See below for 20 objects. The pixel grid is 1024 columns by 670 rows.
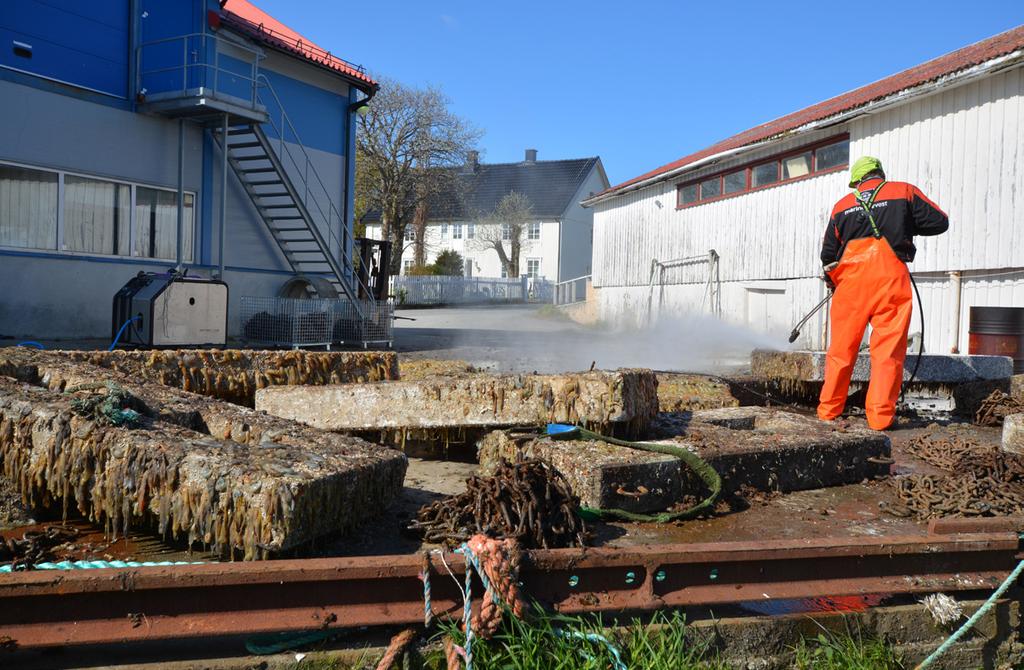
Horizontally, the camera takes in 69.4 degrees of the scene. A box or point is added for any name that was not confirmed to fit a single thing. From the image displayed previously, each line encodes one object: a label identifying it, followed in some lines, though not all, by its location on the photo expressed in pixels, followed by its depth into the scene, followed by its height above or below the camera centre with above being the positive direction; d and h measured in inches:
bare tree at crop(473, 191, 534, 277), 1930.4 +249.4
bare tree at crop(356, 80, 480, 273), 1508.4 +341.0
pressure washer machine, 404.8 -0.4
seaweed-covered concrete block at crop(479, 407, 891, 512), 152.5 -29.9
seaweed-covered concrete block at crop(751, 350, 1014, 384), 297.6 -14.5
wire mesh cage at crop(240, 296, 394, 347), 533.6 -5.7
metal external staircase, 568.7 +88.8
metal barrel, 353.1 +1.3
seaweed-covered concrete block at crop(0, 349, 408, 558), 116.6 -27.6
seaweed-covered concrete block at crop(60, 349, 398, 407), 205.9 -16.4
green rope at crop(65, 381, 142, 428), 134.6 -18.6
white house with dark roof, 1951.3 +281.0
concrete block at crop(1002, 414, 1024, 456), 205.9 -27.6
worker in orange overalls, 236.4 +17.1
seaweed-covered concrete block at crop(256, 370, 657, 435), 179.9 -20.8
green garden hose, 149.5 -33.6
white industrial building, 453.4 +110.2
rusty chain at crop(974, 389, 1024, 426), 276.4 -27.3
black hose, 286.2 -17.5
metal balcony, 500.4 +162.9
